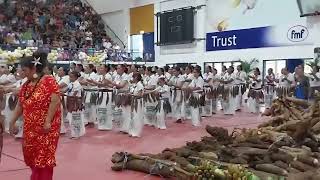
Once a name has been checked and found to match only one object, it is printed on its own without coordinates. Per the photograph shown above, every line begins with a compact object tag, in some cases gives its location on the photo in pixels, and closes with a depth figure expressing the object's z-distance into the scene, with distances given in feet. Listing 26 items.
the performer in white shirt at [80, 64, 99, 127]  22.79
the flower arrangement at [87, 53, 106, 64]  30.89
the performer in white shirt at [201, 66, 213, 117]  28.27
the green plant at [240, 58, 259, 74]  39.85
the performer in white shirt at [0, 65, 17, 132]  20.66
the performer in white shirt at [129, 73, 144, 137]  20.07
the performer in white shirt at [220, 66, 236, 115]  29.61
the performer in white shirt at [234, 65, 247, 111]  31.08
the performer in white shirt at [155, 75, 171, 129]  22.89
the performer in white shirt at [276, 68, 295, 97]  29.45
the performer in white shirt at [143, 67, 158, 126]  22.15
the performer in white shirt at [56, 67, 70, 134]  20.09
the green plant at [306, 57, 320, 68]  31.07
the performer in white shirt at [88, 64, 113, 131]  22.28
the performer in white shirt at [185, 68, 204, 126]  24.37
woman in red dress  8.74
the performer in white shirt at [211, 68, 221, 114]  28.89
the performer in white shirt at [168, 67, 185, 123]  25.45
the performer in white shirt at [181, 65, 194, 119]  25.08
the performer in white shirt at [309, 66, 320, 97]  25.56
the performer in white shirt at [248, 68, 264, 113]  30.59
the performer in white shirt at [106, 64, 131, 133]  20.64
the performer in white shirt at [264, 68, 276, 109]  31.98
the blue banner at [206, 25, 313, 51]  38.21
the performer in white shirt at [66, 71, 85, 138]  19.76
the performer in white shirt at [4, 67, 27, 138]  19.56
